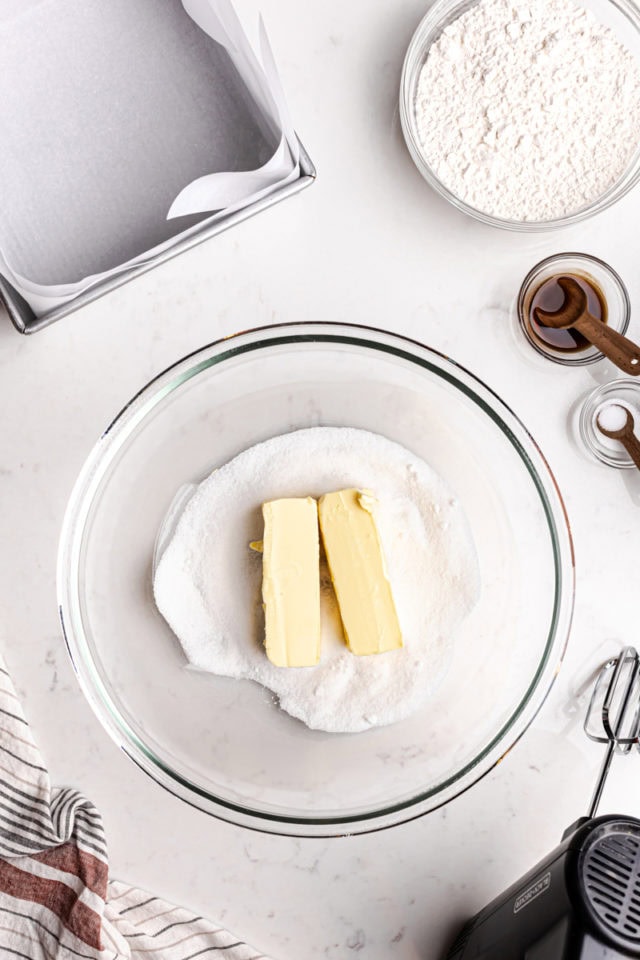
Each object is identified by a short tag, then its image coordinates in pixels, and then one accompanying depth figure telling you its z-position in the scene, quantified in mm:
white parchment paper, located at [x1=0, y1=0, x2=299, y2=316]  879
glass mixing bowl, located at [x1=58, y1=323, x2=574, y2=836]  876
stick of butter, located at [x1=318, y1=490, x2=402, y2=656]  794
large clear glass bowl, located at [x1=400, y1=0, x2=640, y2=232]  872
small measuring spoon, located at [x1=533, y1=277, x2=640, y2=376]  872
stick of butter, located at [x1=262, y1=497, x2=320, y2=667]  793
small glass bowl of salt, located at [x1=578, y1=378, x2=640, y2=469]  908
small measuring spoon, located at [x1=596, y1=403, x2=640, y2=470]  902
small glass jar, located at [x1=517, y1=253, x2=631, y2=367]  901
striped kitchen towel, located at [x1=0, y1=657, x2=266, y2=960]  869
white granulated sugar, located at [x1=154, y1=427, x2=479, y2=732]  839
